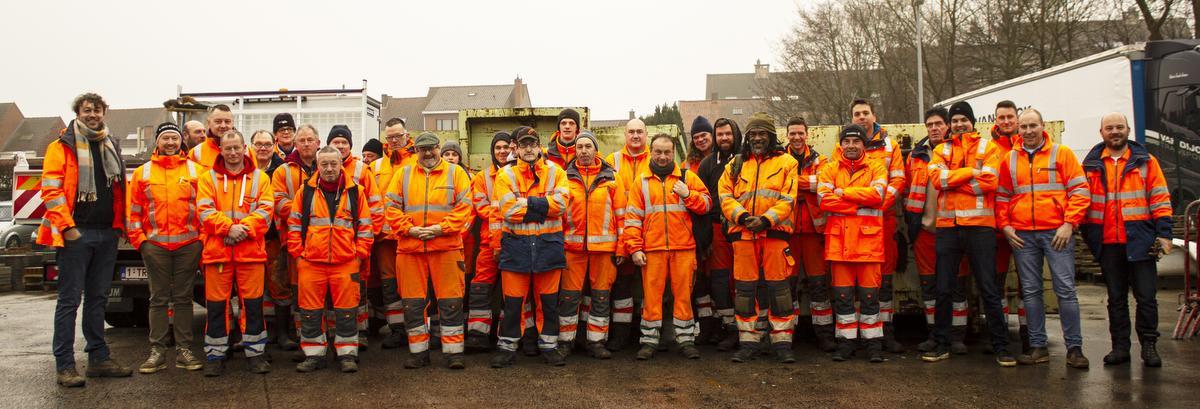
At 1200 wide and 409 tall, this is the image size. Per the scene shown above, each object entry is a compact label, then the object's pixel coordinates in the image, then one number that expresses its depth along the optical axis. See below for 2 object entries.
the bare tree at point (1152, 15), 17.72
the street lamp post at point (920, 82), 23.91
